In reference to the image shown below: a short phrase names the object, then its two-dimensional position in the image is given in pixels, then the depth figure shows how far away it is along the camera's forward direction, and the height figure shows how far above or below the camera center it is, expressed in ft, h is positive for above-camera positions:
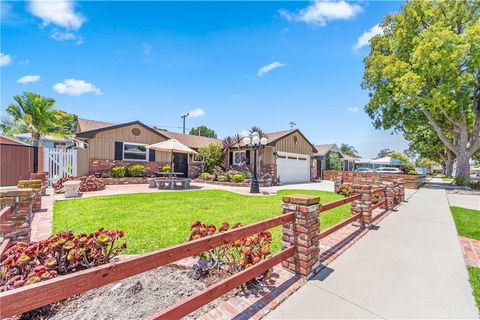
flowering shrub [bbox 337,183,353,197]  35.74 -4.67
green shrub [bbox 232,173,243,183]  47.85 -3.62
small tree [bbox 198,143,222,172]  57.41 +1.63
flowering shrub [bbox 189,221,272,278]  9.65 -4.08
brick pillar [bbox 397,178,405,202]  30.55 -3.60
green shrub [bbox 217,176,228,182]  50.28 -4.02
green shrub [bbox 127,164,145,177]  46.78 -2.07
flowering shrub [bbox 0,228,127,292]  7.34 -3.68
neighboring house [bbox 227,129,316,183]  55.11 +1.22
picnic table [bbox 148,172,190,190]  38.47 -3.79
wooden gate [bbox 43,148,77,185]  36.60 -0.32
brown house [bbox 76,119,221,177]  43.50 +2.39
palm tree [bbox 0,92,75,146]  37.14 +7.68
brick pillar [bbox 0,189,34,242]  10.05 -2.39
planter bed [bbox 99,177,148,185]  42.78 -3.89
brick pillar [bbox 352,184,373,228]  17.69 -3.55
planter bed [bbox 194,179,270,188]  46.43 -4.79
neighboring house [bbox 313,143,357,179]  79.27 +2.07
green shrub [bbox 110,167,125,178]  44.55 -2.20
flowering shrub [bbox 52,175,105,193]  33.00 -3.52
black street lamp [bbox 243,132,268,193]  36.63 +3.07
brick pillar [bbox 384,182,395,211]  25.03 -3.90
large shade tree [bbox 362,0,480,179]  45.68 +20.78
